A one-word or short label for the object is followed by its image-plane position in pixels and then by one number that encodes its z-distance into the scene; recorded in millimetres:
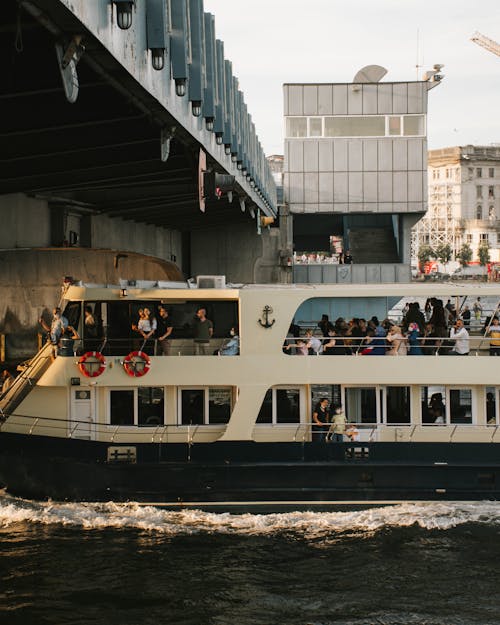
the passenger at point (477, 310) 30509
